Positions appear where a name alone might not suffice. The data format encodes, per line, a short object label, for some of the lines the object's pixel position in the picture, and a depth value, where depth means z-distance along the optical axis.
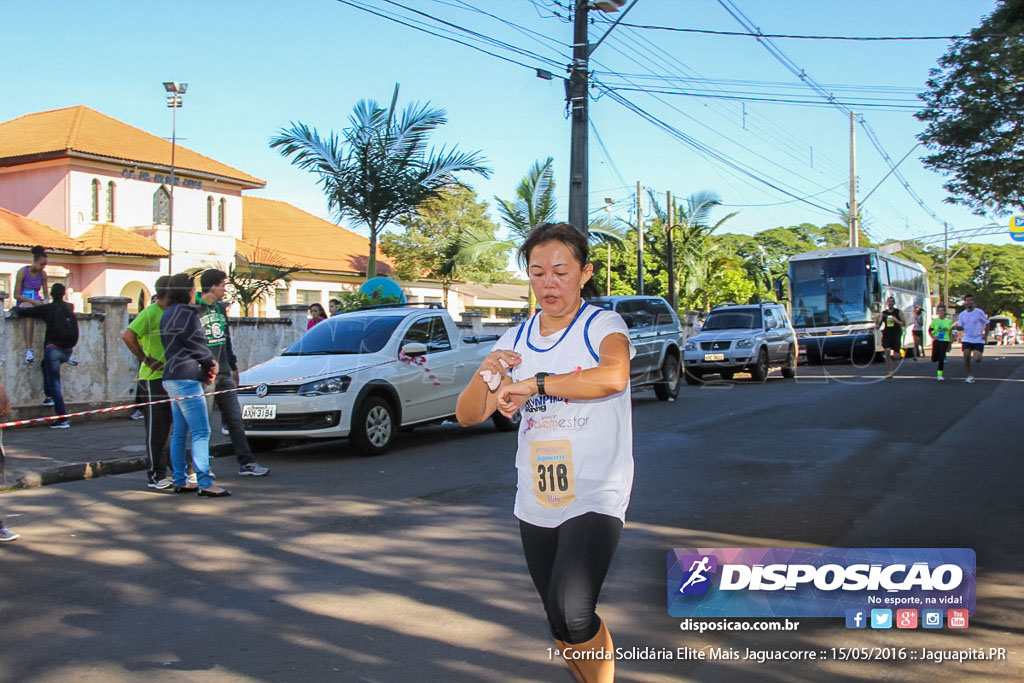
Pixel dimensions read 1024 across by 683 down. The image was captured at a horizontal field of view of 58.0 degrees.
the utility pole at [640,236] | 30.01
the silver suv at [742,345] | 21.27
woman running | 2.99
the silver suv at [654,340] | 16.11
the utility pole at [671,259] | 29.98
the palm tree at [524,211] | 23.31
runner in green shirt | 20.20
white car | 10.21
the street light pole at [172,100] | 36.06
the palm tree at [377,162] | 18.80
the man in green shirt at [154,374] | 8.41
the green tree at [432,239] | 46.66
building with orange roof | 33.94
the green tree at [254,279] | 19.41
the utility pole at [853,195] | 38.91
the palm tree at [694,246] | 33.72
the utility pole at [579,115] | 16.47
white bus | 29.06
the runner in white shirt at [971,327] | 19.06
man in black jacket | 12.55
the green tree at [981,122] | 25.42
